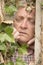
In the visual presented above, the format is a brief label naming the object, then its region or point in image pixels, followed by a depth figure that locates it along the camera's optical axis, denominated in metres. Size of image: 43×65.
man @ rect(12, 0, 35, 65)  2.00
